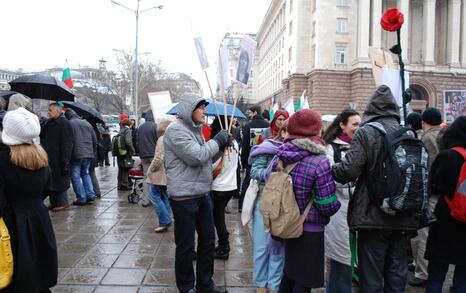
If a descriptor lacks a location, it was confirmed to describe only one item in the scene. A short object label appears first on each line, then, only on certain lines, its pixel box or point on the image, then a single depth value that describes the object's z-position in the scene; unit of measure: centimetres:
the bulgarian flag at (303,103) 1208
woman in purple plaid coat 350
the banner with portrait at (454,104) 850
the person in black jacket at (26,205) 347
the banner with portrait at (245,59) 523
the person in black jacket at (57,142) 841
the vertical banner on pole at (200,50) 532
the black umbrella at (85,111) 1179
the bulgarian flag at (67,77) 1320
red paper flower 443
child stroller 1011
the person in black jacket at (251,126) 948
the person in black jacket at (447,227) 408
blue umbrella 783
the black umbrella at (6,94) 961
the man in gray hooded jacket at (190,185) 431
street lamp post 3064
